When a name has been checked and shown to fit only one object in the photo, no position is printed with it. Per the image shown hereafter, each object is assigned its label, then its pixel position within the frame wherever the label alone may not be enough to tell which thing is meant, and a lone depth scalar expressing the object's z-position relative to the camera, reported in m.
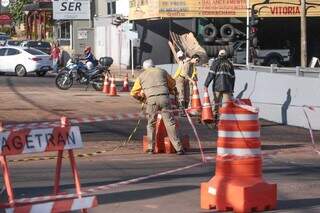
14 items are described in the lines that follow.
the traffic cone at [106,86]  28.44
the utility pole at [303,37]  28.12
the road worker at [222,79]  17.17
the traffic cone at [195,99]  18.91
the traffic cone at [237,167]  8.35
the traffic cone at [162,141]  13.25
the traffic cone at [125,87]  30.00
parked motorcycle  29.70
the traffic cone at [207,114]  17.57
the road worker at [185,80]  19.31
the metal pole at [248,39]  35.17
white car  38.78
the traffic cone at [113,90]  27.23
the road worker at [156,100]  12.91
